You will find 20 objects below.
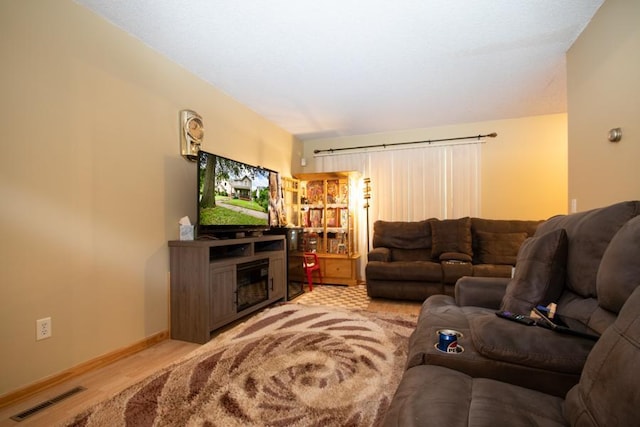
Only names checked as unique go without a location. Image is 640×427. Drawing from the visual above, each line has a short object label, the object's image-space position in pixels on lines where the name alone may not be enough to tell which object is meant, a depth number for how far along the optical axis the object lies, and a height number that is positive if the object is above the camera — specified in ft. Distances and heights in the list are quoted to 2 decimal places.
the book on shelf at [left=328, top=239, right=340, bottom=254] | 14.86 -1.50
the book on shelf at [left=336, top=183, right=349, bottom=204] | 14.89 +1.16
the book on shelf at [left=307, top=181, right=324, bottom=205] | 15.37 +1.27
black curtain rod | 13.54 +3.65
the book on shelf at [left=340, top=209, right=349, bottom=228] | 14.69 -0.12
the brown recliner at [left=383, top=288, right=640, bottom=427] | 1.85 -1.61
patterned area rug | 4.42 -3.03
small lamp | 8.59 +2.50
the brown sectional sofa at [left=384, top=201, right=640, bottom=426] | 2.06 -1.33
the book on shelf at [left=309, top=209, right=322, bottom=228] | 15.23 -0.10
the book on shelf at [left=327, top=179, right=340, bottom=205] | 15.19 +1.24
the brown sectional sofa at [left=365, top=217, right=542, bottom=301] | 10.82 -1.58
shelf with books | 14.32 -0.26
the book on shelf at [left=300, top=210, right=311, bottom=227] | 15.34 -0.15
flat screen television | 8.18 +0.64
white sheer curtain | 13.85 +1.63
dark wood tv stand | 7.51 -1.93
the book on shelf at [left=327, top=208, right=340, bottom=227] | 15.02 -0.01
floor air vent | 4.73 -3.20
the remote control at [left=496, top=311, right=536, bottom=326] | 3.39 -1.27
